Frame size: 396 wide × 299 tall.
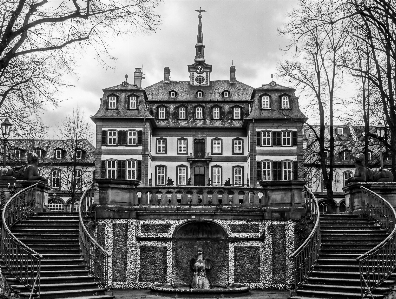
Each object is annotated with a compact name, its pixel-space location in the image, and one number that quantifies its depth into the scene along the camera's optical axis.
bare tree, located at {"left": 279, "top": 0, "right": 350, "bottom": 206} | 27.05
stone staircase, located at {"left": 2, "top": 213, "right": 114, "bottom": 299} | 15.11
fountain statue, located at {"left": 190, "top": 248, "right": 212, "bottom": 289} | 18.09
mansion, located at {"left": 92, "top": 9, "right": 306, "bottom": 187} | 51.53
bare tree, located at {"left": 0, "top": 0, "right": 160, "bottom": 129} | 13.66
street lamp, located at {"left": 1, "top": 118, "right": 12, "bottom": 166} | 21.42
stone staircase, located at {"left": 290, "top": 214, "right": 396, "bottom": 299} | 14.95
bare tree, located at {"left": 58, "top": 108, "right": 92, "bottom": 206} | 41.75
